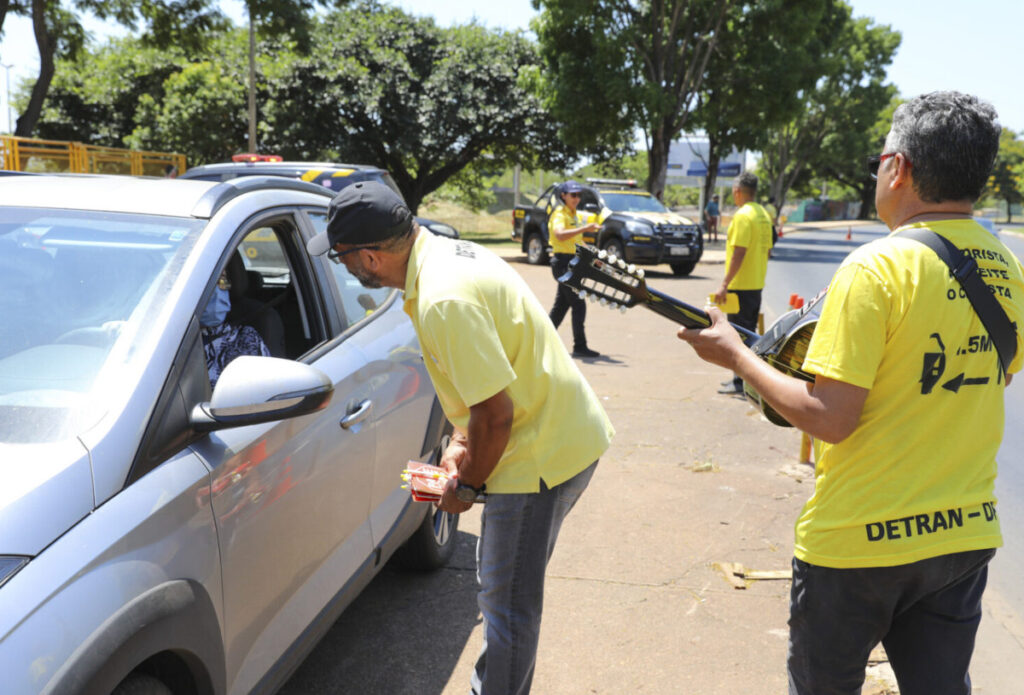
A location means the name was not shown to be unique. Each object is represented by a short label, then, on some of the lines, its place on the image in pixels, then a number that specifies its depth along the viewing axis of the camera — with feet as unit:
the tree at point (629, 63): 76.84
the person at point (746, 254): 25.32
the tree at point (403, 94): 97.04
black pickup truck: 58.95
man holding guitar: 5.90
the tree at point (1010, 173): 295.89
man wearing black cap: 6.89
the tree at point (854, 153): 166.61
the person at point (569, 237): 30.16
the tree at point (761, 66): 77.25
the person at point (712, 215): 106.63
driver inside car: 10.70
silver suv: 5.60
